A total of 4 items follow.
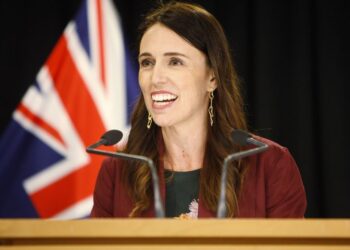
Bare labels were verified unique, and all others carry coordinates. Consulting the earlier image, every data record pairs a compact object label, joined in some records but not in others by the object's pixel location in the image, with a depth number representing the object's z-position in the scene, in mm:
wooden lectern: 3642
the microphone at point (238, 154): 3786
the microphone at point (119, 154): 3782
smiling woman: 4079
